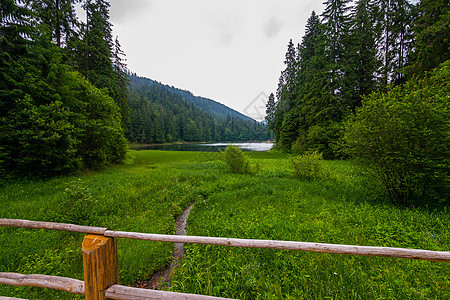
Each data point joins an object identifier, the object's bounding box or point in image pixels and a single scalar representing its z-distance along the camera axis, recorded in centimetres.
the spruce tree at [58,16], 1266
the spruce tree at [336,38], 2105
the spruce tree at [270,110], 4202
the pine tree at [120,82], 2010
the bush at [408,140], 520
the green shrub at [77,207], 552
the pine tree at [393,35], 1780
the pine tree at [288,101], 3064
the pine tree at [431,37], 1136
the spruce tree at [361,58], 2053
